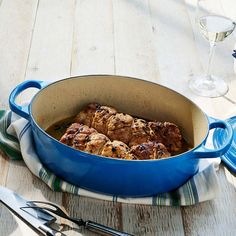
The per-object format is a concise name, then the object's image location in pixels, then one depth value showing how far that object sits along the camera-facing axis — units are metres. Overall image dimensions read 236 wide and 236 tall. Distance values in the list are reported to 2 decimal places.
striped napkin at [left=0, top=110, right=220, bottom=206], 1.69
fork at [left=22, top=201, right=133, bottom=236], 1.62
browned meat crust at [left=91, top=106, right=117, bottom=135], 1.76
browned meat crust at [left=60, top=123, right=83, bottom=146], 1.70
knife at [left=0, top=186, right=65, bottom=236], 1.62
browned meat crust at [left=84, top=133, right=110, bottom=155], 1.67
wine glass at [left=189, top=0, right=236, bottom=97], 1.98
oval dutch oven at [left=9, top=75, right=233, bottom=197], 1.64
